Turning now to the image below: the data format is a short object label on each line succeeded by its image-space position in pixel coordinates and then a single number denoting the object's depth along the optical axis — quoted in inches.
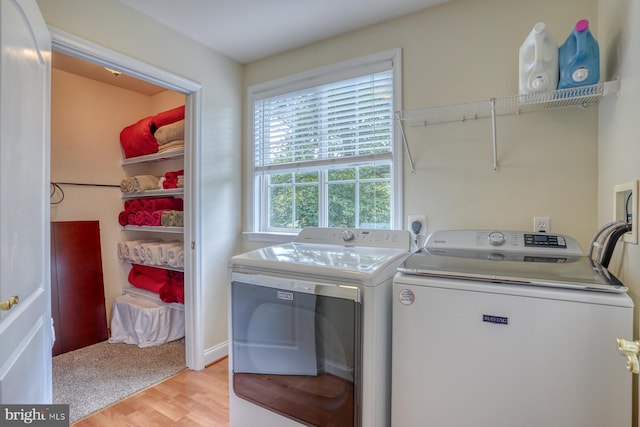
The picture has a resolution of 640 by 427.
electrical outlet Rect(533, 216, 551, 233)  62.2
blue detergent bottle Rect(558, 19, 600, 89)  49.1
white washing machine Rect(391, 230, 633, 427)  36.0
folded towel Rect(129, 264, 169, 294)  112.2
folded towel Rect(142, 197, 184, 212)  111.0
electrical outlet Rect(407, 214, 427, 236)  73.7
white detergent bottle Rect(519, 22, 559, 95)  51.5
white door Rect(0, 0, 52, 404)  38.1
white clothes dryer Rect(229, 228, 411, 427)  47.3
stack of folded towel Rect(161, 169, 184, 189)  105.0
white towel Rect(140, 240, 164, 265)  108.9
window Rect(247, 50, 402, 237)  80.6
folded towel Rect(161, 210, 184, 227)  104.0
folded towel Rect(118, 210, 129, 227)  119.6
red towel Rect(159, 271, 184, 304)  102.0
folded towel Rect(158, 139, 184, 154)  105.0
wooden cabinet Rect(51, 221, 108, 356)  102.1
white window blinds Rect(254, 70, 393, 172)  81.0
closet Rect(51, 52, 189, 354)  106.9
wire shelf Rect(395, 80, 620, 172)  50.9
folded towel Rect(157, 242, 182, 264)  104.8
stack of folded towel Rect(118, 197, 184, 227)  107.9
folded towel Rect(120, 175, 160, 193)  115.3
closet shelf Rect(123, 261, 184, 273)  104.0
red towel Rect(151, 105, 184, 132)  105.2
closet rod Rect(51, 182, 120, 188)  108.1
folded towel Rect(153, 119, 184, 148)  102.9
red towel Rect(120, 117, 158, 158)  112.5
